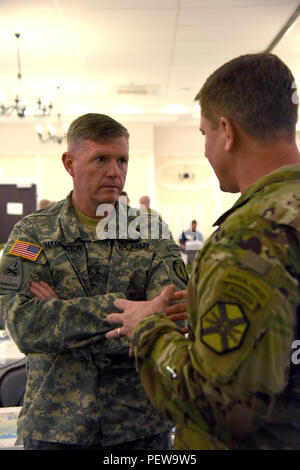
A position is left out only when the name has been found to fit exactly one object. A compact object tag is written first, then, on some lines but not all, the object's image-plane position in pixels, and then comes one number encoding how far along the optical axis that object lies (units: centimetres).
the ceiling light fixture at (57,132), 1029
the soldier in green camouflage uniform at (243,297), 74
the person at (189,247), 573
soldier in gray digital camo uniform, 127
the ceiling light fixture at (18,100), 586
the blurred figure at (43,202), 583
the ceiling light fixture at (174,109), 964
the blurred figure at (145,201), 809
